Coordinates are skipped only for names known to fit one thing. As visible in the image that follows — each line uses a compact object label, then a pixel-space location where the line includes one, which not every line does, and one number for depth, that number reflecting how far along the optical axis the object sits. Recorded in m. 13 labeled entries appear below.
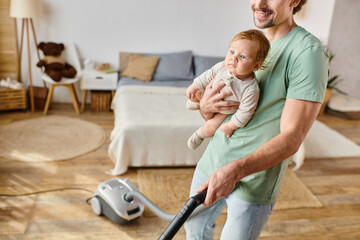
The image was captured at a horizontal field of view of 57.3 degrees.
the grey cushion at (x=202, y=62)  4.44
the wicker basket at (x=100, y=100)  4.23
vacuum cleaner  2.18
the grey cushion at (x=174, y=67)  4.34
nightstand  4.12
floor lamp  3.75
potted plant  4.74
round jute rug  3.07
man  0.95
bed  2.87
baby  1.04
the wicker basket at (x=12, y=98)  3.89
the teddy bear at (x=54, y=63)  3.95
